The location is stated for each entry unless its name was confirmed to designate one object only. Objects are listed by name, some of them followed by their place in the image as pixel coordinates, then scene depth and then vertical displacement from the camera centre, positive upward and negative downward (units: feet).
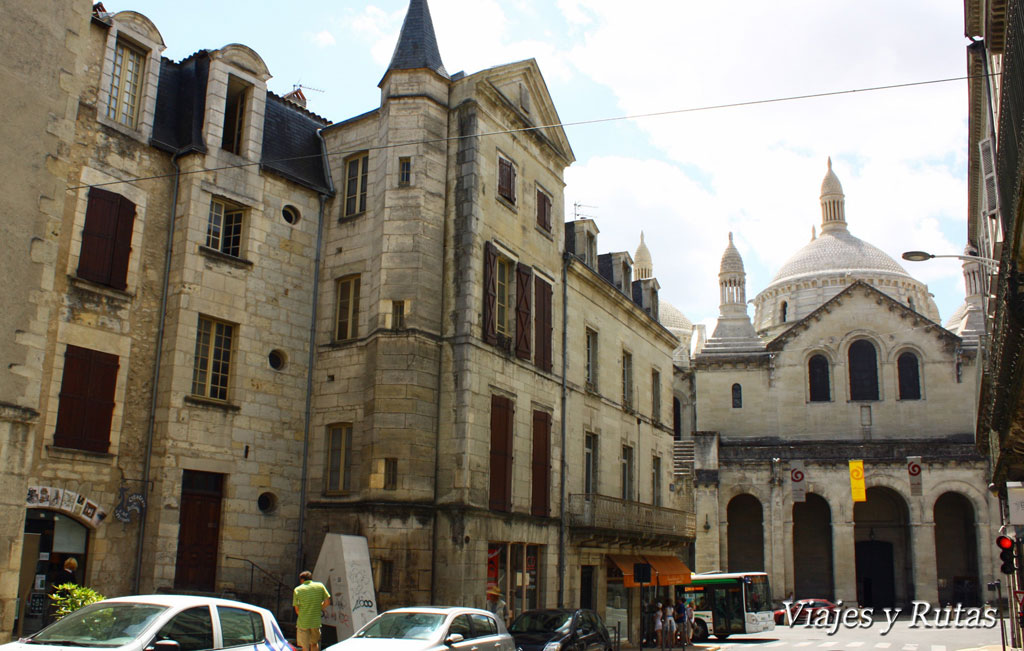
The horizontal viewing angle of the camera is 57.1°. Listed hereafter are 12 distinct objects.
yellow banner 126.21 +8.79
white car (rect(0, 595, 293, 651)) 26.94 -2.92
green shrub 38.52 -2.93
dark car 51.55 -5.11
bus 100.32 -6.48
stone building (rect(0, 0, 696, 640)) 46.24 +11.75
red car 128.47 -8.89
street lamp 47.55 +15.00
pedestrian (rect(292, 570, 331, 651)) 44.37 -3.65
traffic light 59.16 -0.18
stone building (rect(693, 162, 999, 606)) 143.95 +14.04
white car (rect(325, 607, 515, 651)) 37.73 -4.00
